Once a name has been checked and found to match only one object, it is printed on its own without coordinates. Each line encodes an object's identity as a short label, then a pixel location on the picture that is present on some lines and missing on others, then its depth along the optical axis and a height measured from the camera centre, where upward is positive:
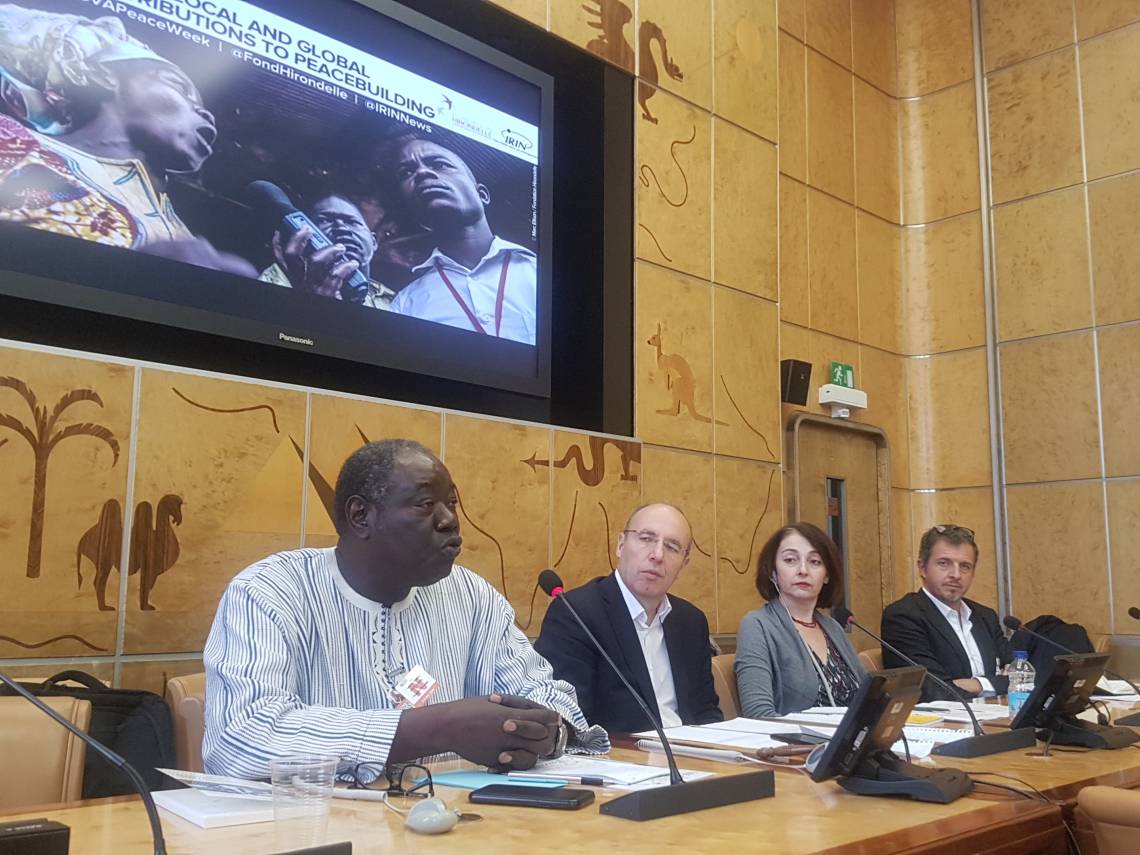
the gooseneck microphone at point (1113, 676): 2.77 -0.34
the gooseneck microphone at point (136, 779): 1.16 -0.22
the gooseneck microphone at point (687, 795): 1.48 -0.31
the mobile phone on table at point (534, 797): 1.54 -0.31
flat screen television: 2.88 +1.25
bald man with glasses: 2.98 -0.16
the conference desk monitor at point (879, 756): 1.67 -0.27
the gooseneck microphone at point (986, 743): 2.15 -0.32
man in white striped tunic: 1.70 -0.13
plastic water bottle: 3.04 -0.30
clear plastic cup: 1.40 -0.27
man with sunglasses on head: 4.15 -0.15
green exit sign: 6.15 +1.19
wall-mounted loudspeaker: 5.71 +1.07
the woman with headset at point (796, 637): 3.27 -0.17
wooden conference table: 1.31 -0.32
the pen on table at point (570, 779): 1.70 -0.31
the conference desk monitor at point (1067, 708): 2.33 -0.27
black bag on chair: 2.23 -0.33
